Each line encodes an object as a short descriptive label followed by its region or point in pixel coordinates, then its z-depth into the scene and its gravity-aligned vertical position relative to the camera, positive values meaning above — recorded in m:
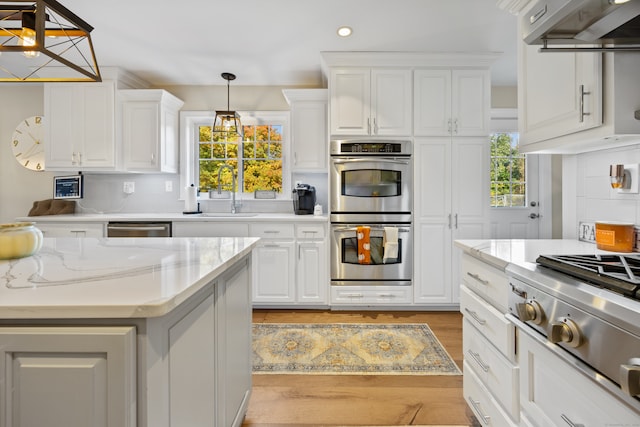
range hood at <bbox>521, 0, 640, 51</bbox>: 0.95 +0.61
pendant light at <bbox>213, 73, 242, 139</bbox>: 3.25 +0.96
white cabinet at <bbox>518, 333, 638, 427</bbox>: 0.76 -0.50
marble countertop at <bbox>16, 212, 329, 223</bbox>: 3.17 -0.04
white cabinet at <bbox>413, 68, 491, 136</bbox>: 3.19 +1.09
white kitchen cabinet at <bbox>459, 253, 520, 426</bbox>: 1.21 -0.57
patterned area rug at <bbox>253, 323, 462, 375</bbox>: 2.16 -1.03
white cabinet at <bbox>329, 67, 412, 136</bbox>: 3.18 +1.17
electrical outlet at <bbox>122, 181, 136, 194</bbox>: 3.89 +0.32
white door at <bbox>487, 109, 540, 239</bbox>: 3.96 +0.02
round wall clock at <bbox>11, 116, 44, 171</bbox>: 3.88 +0.87
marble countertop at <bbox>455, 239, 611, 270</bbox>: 1.26 -0.16
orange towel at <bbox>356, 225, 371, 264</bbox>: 3.11 -0.29
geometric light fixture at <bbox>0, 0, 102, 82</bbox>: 1.04 +0.65
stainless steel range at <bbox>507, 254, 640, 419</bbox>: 0.69 -0.26
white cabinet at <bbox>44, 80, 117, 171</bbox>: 3.42 +0.94
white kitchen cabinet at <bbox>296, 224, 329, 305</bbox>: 3.21 -0.44
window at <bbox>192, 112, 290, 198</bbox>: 3.98 +0.74
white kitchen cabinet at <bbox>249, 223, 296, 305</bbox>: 3.21 -0.47
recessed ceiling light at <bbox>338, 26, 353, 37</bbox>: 2.72 +1.57
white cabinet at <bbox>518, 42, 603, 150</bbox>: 1.21 +0.52
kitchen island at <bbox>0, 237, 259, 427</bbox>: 0.71 -0.31
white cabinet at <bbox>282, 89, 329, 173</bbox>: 3.49 +0.96
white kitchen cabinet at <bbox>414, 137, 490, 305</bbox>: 3.20 +0.04
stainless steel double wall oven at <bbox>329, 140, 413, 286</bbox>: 3.17 +0.09
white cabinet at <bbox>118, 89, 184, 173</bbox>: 3.51 +0.93
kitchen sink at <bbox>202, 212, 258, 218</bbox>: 3.73 +0.00
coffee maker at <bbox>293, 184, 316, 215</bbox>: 3.47 +0.16
